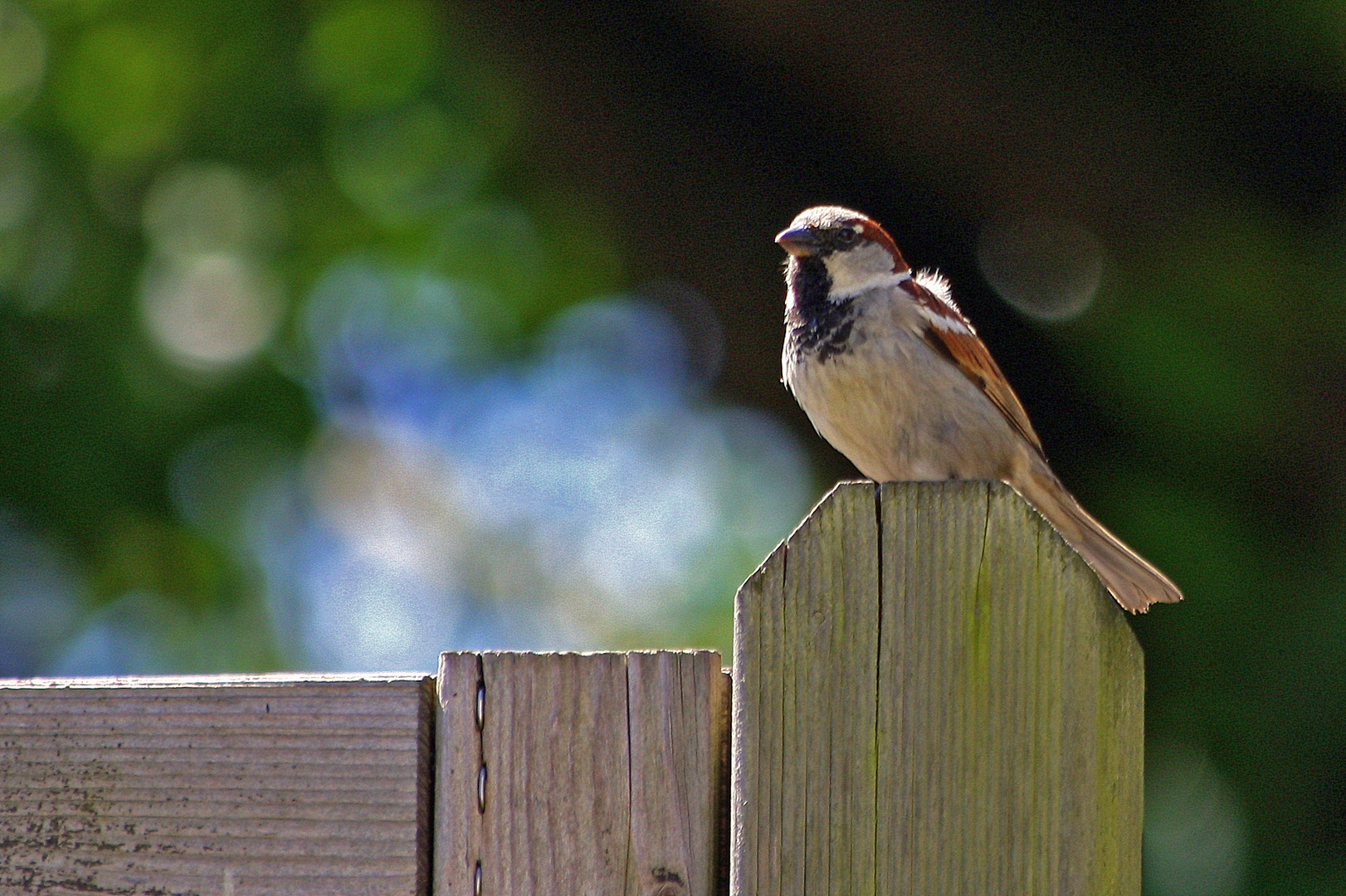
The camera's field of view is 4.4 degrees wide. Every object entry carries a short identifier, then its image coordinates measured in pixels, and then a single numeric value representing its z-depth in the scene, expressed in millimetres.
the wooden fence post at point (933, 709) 5165
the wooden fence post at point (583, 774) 5204
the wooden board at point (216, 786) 5220
